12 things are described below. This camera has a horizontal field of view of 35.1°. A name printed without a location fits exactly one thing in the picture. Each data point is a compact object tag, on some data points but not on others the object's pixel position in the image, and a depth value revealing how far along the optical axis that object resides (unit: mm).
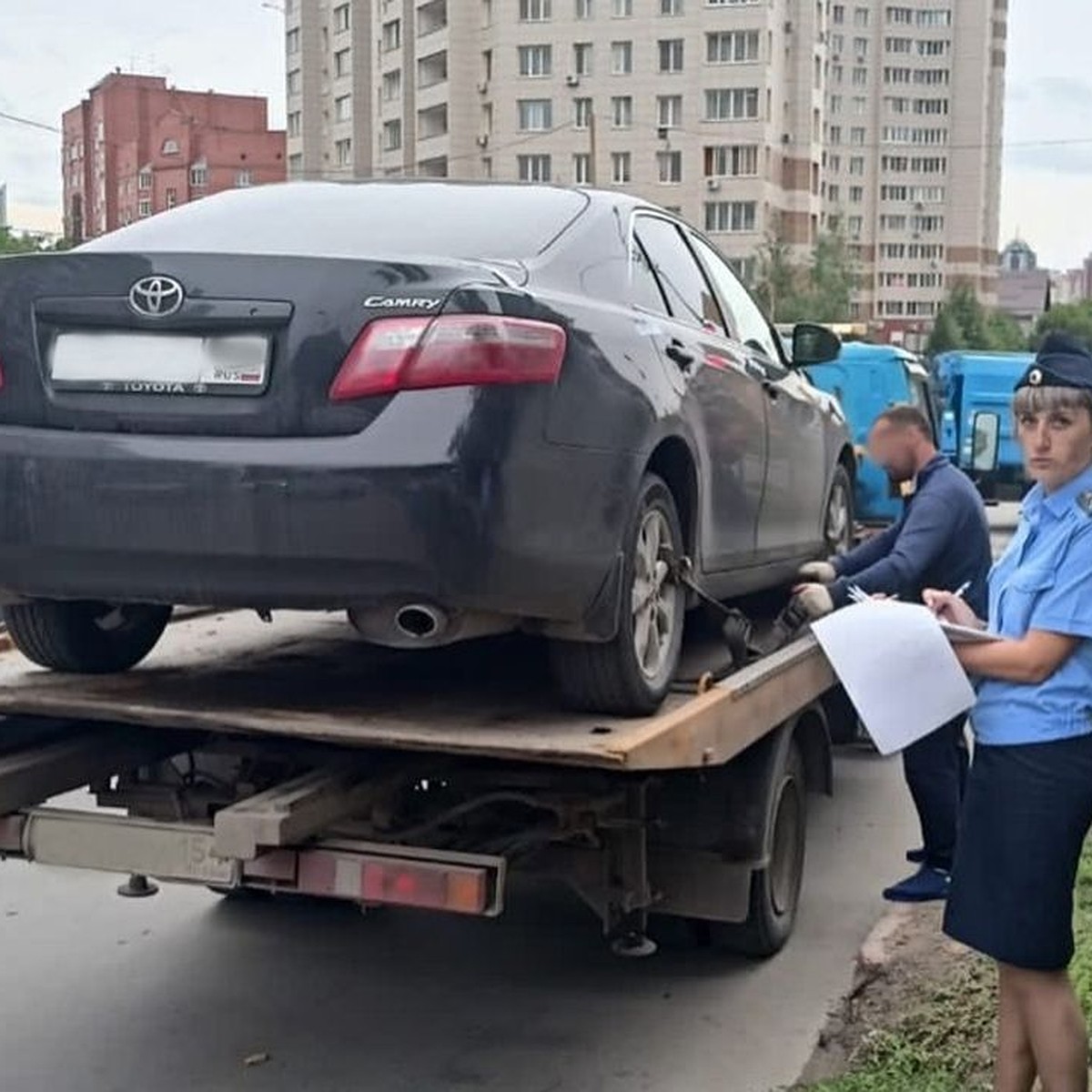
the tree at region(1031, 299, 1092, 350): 64312
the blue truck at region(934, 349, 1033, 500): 21625
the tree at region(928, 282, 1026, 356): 63688
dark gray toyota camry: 3900
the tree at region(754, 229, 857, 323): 56156
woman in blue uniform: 3516
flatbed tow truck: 4066
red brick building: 95938
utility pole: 53438
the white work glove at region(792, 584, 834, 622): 5355
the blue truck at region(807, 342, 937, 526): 16812
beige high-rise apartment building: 73250
